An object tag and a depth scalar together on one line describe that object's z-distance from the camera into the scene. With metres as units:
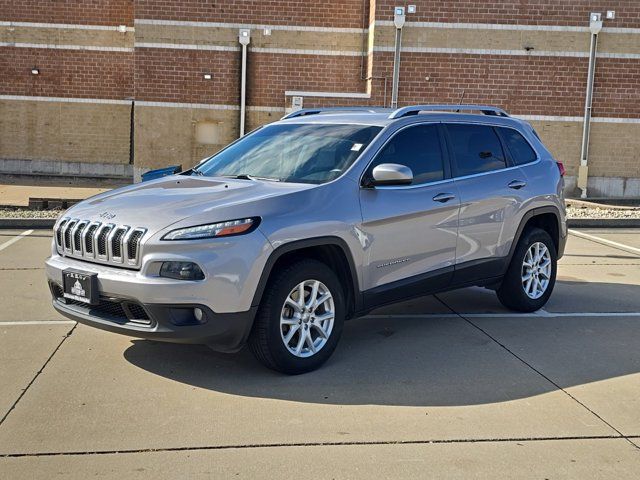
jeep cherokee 4.69
